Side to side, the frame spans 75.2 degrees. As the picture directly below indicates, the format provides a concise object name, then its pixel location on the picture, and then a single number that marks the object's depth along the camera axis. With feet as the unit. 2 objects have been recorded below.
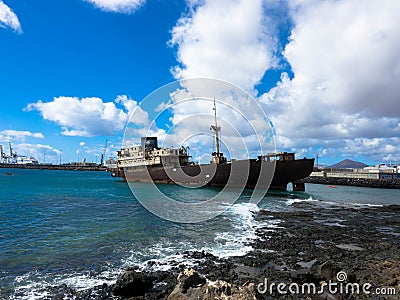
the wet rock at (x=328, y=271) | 21.80
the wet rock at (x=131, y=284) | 21.09
